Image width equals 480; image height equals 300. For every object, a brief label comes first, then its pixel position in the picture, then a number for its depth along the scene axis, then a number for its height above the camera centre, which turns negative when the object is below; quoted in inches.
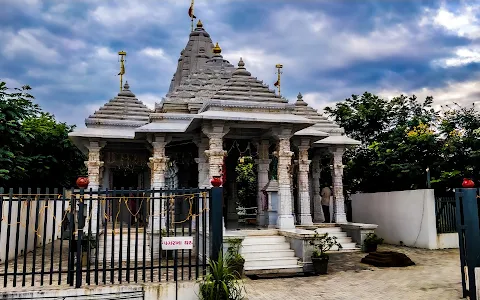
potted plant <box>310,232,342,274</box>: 352.8 -55.1
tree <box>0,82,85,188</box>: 512.7 +80.2
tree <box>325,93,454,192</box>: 612.4 +82.2
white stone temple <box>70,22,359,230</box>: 414.6 +71.3
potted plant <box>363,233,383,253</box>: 464.1 -54.2
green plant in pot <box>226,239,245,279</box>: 335.6 -49.2
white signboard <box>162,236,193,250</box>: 234.2 -25.5
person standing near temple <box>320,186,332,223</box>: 597.0 -8.0
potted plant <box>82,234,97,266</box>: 358.6 -41.8
